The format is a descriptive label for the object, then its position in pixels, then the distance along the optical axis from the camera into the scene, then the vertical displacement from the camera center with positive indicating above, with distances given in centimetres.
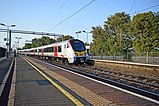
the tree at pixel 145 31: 3988 +455
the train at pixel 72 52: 2747 +52
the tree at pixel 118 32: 4991 +569
